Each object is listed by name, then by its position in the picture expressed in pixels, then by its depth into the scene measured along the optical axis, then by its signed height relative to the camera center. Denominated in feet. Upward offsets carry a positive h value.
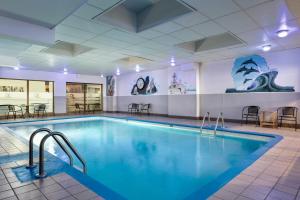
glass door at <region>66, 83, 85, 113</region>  41.27 +0.61
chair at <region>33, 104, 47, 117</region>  34.17 -1.64
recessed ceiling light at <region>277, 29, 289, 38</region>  14.63 +5.13
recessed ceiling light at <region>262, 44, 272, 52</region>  18.94 +5.19
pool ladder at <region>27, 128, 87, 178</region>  7.67 -2.13
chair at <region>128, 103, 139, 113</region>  37.42 -1.55
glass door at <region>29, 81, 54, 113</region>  35.55 +1.04
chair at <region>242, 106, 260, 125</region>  22.58 -1.54
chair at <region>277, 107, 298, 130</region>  20.32 -1.48
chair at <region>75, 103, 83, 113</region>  41.27 -1.77
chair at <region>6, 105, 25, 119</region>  31.61 -1.77
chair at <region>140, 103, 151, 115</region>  35.86 -1.52
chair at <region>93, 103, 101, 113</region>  44.78 -1.65
